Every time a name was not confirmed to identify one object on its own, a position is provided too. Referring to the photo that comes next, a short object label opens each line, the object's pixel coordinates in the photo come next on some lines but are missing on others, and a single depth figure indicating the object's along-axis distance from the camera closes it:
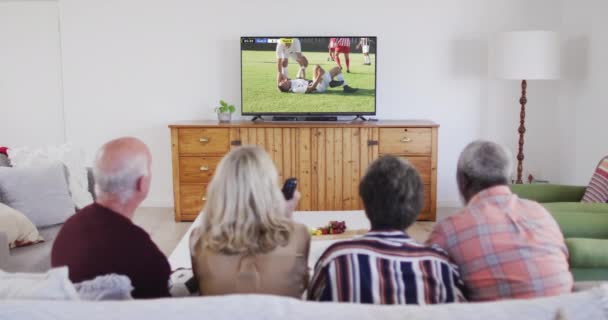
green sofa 2.32
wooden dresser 5.00
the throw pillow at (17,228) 2.96
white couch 1.33
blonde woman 1.68
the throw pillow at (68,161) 3.64
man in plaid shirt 1.77
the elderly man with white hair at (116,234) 1.68
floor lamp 4.67
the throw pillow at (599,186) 3.32
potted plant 5.24
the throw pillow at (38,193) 3.26
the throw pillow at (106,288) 1.53
